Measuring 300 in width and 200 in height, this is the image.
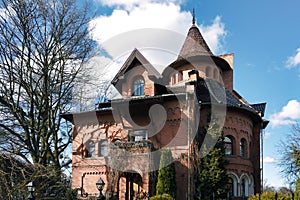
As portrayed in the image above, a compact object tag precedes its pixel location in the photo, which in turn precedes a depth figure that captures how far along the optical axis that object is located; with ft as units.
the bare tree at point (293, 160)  87.51
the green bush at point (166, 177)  62.54
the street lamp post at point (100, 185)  38.84
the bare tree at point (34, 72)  57.40
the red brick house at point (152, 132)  64.90
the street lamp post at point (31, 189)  36.04
